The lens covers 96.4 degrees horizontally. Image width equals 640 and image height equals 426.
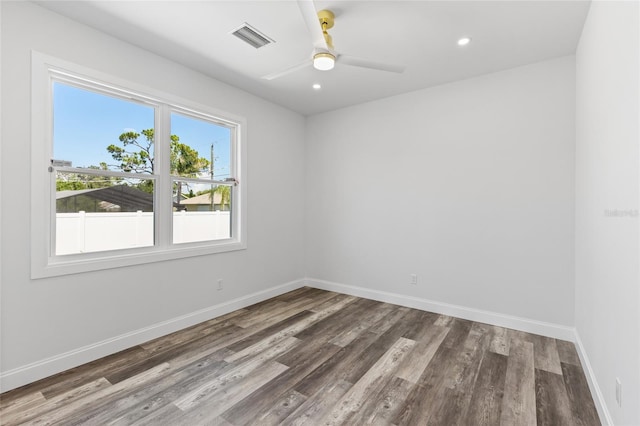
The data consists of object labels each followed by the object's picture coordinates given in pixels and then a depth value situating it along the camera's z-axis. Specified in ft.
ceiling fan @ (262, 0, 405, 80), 6.31
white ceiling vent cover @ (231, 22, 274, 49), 7.99
